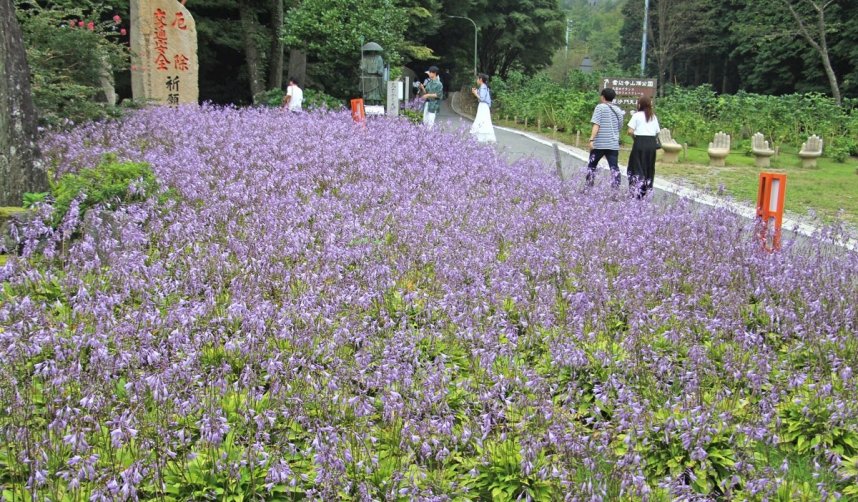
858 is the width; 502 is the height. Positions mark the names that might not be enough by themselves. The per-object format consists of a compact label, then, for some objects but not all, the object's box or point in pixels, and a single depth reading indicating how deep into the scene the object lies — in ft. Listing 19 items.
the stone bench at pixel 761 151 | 55.21
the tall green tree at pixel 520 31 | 159.02
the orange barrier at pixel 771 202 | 20.70
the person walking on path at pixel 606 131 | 34.24
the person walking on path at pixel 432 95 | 53.52
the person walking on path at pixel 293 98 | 55.36
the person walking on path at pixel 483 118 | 48.21
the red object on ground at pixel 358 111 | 44.86
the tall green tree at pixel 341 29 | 69.87
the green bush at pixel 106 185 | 19.52
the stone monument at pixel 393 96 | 59.11
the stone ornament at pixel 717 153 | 53.78
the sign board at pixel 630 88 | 65.72
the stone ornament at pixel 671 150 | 55.01
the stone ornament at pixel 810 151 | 55.93
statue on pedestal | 63.57
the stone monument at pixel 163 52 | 50.06
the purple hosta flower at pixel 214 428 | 8.85
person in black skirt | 32.89
